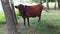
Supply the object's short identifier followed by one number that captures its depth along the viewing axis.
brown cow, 3.45
